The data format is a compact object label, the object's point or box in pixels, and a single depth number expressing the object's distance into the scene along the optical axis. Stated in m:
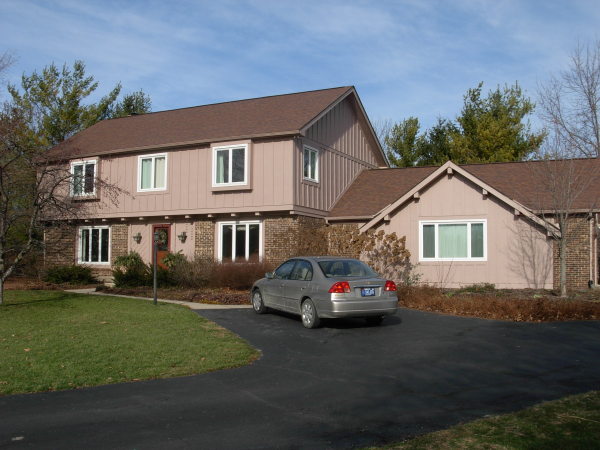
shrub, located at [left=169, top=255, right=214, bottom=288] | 19.91
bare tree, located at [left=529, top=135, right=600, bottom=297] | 16.88
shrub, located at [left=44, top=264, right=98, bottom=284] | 22.47
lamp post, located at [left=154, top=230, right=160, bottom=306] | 15.10
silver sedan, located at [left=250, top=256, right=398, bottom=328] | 11.49
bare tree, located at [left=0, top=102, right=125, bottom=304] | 14.29
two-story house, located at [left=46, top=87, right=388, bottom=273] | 21.28
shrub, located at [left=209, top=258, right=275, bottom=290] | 19.28
